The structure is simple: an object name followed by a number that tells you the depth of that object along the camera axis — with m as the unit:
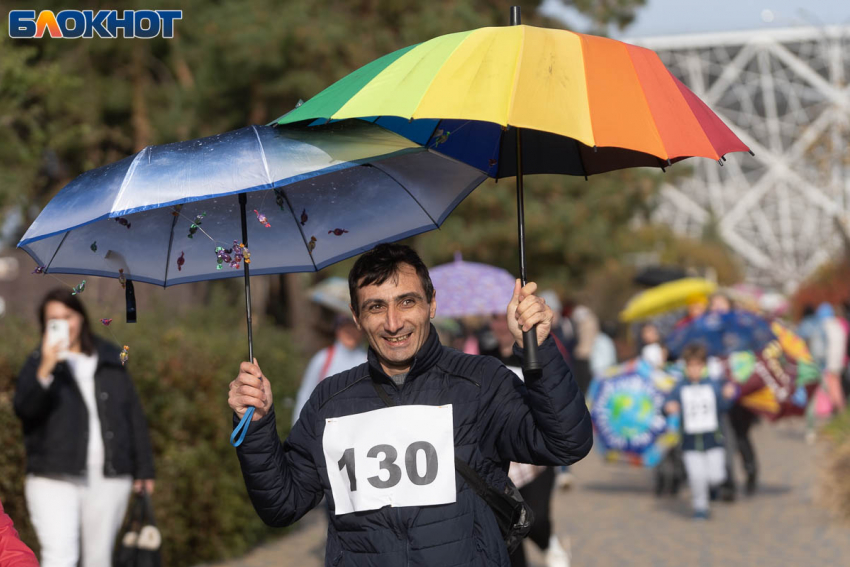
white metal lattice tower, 93.50
